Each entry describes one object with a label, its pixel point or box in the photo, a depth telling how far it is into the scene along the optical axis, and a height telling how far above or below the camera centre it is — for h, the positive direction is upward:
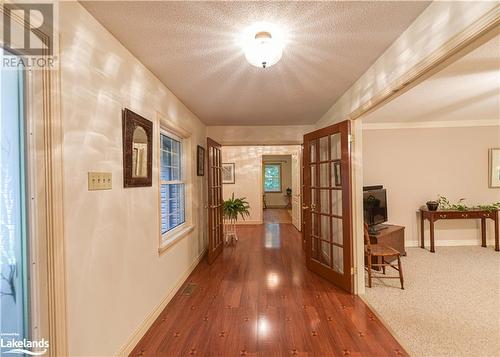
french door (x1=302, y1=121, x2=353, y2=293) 2.85 -0.34
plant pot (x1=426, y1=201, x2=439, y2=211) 4.38 -0.53
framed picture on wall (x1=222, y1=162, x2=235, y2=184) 7.54 +0.20
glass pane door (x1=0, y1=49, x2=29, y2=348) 1.13 -0.12
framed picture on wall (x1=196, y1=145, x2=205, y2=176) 3.99 +0.33
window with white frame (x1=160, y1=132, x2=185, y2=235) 3.14 -0.04
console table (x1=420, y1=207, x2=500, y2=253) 4.30 -0.71
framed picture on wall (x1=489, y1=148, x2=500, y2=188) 4.57 +0.16
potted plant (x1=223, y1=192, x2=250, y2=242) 5.27 -0.62
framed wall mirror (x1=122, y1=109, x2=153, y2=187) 1.91 +0.27
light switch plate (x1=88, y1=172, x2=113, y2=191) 1.54 +0.00
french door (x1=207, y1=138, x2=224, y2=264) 3.96 -0.38
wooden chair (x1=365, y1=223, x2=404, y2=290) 3.02 -0.95
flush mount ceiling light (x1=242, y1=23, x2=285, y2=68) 1.70 +0.98
